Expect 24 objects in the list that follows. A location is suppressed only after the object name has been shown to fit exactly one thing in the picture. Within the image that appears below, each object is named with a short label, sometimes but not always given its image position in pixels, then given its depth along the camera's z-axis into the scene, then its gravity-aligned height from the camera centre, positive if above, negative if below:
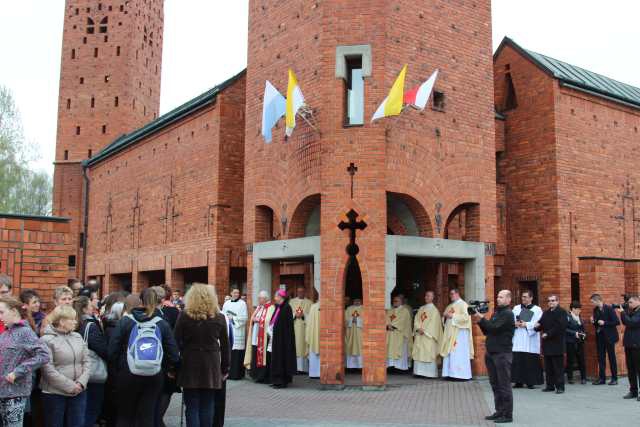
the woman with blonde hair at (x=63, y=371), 6.70 -0.80
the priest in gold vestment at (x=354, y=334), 14.90 -0.89
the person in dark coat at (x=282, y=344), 12.87 -0.98
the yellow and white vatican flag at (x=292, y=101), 12.88 +3.62
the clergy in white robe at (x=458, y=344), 13.77 -1.01
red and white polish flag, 12.52 +3.66
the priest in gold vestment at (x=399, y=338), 14.98 -0.97
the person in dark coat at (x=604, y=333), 13.52 -0.74
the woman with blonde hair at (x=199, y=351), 7.35 -0.65
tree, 34.78 +6.68
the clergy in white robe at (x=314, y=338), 14.02 -0.94
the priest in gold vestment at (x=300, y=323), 14.72 -0.66
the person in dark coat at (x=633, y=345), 11.54 -0.82
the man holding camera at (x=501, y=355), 9.31 -0.83
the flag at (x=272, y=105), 13.77 +3.75
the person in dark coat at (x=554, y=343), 12.50 -0.88
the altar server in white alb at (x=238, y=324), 14.38 -0.68
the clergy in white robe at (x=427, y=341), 14.12 -0.97
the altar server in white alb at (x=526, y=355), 13.26 -1.16
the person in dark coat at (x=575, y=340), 13.62 -0.89
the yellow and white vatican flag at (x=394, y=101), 12.32 +3.46
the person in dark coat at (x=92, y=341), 7.29 -0.54
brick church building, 12.78 +2.77
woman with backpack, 6.89 -0.68
